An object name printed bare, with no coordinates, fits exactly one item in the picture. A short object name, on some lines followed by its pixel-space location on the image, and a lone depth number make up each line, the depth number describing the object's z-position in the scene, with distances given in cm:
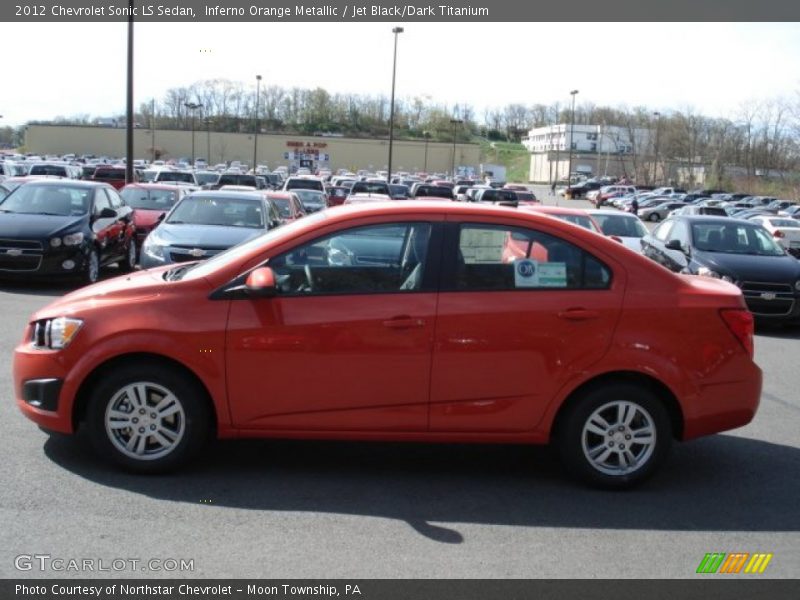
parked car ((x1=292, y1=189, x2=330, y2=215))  2794
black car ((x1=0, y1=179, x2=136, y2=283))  1245
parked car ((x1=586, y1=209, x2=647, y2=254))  1611
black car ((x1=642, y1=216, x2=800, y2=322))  1230
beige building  9844
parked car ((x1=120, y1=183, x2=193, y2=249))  1823
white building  11969
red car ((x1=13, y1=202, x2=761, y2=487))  496
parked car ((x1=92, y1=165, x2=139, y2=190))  3382
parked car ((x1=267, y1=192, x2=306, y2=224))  1665
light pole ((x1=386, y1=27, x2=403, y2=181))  4403
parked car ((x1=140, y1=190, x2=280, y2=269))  1135
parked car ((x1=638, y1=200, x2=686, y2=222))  5647
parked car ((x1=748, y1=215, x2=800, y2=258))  2751
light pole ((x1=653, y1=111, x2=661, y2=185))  11046
